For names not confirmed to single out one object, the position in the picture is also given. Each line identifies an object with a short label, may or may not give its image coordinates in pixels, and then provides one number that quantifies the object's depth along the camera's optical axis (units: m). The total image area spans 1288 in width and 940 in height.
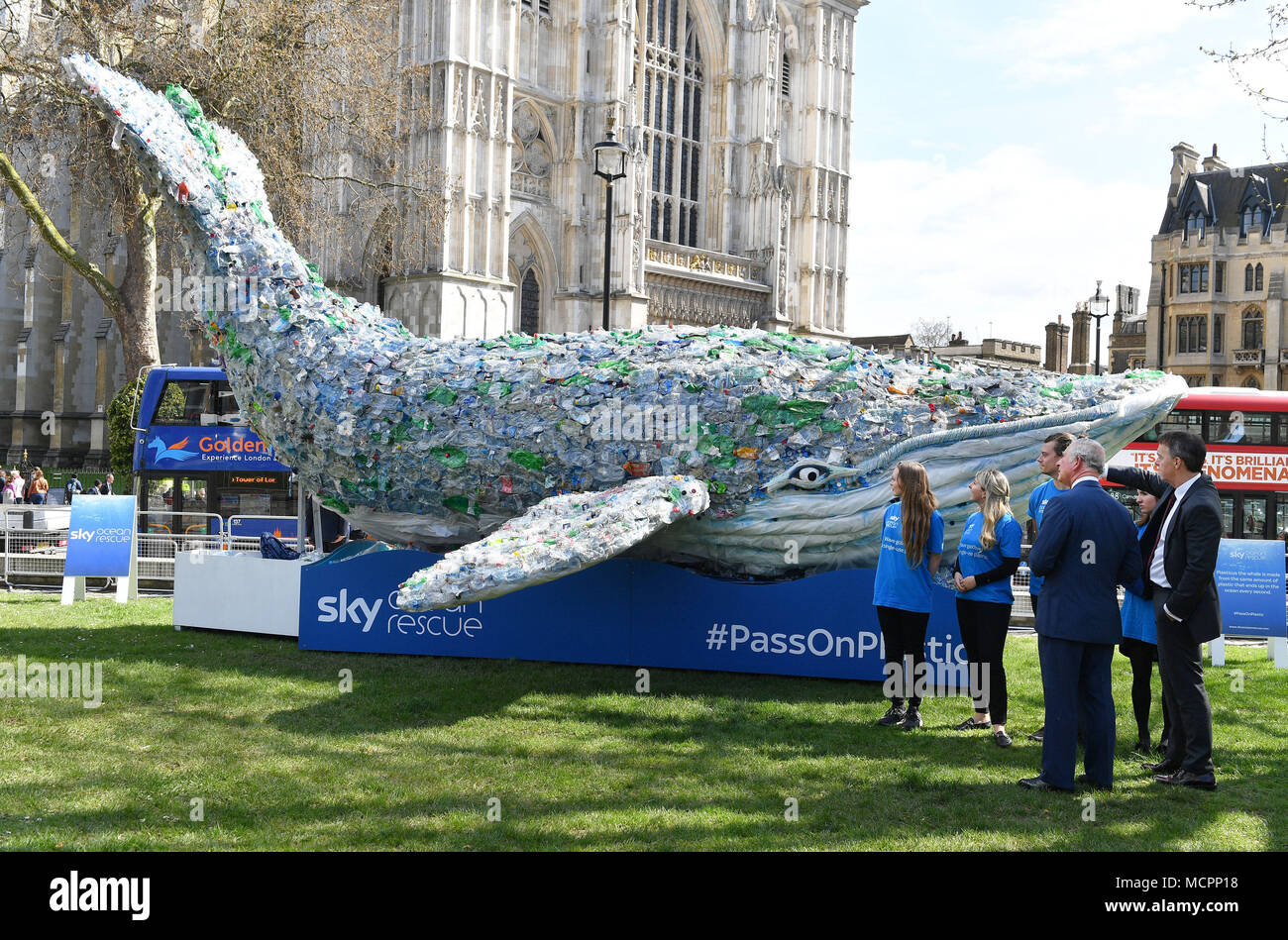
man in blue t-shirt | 8.03
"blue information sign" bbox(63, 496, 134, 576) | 13.91
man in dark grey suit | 6.72
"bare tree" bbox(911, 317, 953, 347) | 83.47
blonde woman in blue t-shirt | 7.85
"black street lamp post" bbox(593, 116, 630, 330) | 20.05
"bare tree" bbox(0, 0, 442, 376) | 20.44
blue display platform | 9.48
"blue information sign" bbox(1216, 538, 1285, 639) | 11.73
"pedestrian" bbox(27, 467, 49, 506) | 28.33
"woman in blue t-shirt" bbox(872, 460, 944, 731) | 8.05
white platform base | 11.22
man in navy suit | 6.57
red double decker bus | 22.05
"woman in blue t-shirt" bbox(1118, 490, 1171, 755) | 7.53
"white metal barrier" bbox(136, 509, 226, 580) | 16.73
